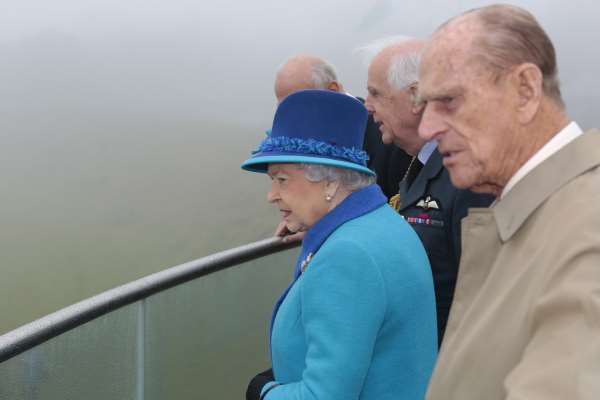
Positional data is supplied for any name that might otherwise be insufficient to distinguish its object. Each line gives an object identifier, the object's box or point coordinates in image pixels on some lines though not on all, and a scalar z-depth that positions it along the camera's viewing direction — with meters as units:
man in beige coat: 0.88
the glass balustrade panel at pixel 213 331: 3.02
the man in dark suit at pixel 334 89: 3.32
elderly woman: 1.61
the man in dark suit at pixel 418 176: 2.19
